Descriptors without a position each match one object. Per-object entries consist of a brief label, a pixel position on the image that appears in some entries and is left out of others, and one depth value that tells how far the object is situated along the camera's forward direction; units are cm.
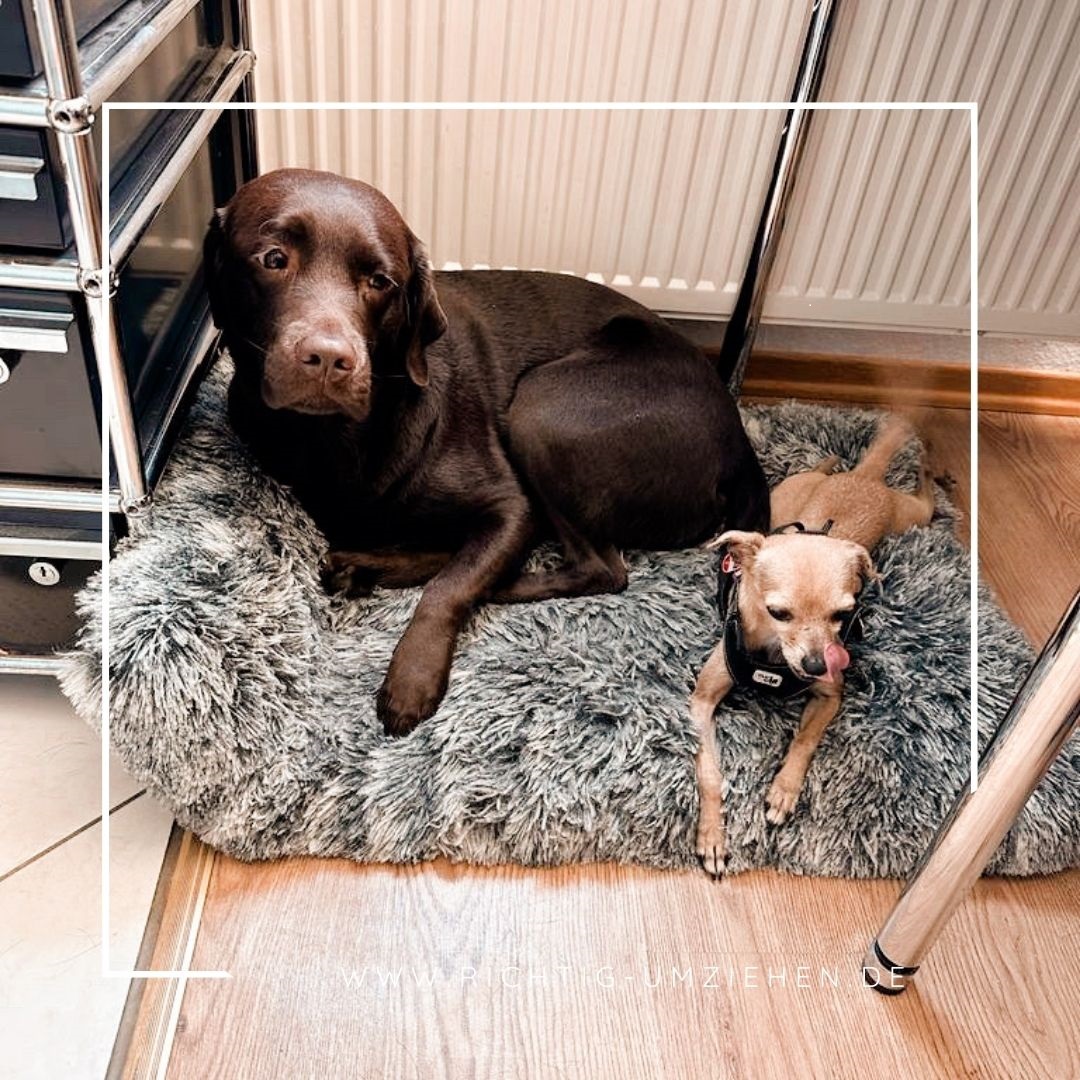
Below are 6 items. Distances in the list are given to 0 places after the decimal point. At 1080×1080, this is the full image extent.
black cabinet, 102
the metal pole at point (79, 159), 92
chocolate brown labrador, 120
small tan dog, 124
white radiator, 158
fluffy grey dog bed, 119
